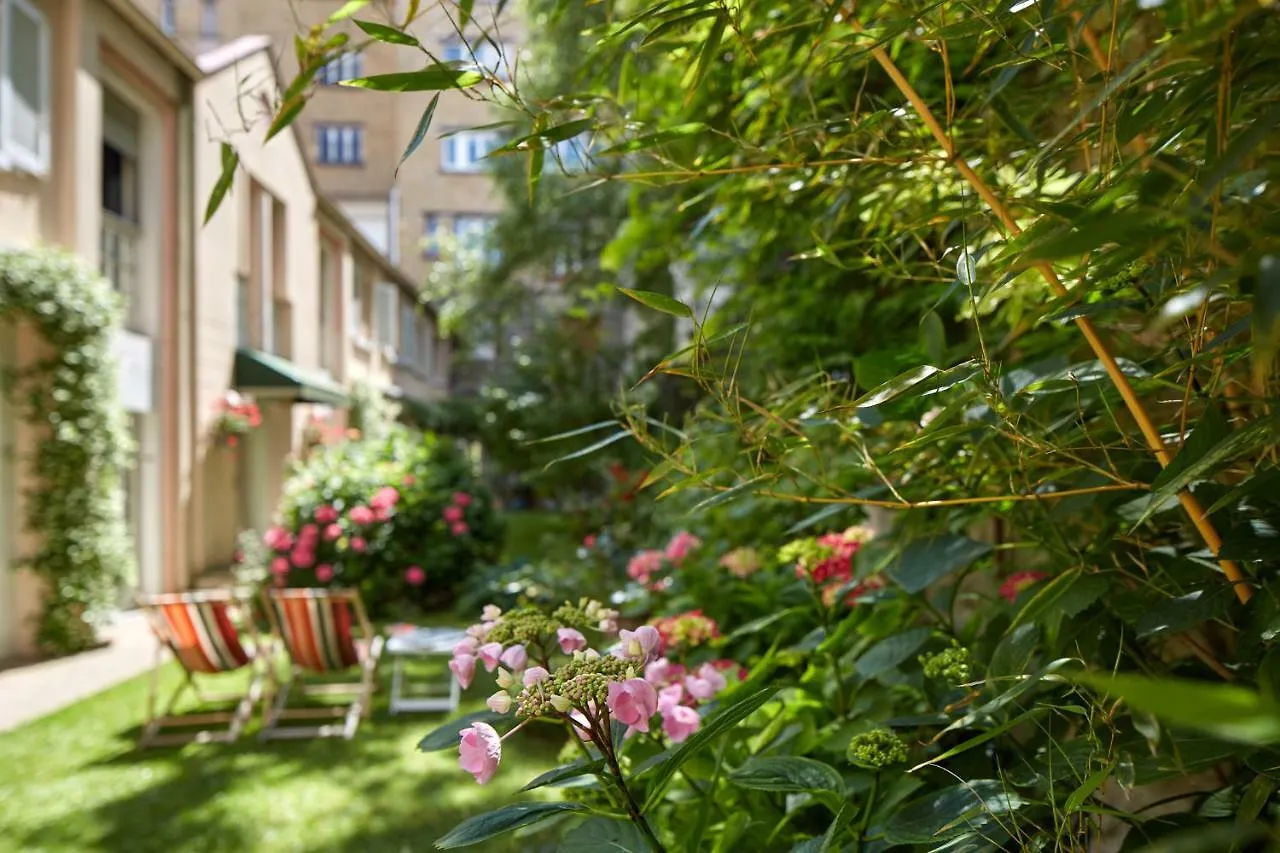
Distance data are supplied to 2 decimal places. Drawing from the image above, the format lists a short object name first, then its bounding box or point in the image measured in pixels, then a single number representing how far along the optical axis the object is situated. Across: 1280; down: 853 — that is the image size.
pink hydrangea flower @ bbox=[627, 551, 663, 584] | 2.97
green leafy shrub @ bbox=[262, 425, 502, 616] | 8.38
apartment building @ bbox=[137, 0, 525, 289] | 24.02
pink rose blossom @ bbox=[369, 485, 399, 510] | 8.51
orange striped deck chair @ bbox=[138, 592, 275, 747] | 4.79
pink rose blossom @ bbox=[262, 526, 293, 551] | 8.13
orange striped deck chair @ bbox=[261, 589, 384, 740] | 4.99
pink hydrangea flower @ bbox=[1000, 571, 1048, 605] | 1.18
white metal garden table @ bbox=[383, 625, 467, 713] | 5.31
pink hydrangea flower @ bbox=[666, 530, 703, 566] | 2.81
